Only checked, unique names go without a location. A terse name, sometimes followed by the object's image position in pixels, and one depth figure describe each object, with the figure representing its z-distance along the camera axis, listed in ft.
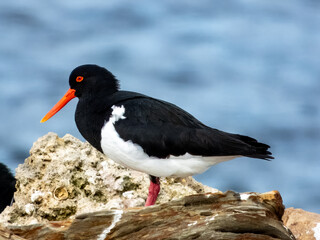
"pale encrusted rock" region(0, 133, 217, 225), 47.85
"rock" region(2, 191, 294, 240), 39.50
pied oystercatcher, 46.44
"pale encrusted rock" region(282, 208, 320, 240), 49.29
